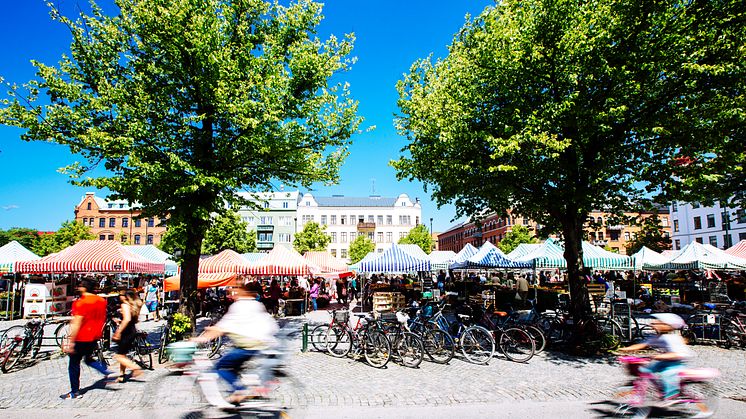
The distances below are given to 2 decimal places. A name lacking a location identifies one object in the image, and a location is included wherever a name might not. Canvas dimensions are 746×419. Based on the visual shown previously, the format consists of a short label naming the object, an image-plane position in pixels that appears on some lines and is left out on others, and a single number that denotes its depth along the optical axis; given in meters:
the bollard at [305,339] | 11.23
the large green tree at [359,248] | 72.32
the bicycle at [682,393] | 5.61
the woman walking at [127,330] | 7.74
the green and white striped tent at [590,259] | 22.61
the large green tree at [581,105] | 9.32
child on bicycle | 5.66
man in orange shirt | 7.01
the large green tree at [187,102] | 9.65
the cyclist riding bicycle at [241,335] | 5.71
